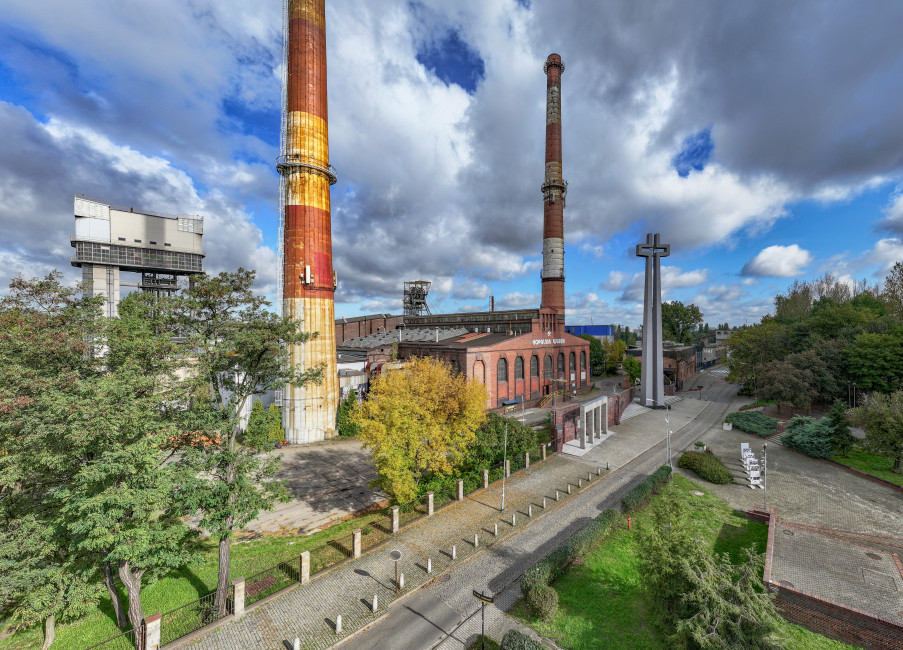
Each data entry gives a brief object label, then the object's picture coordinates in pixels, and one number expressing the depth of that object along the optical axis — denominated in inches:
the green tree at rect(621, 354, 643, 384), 2527.1
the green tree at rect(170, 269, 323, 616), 572.4
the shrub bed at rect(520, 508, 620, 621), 579.8
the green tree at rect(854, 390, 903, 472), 1044.5
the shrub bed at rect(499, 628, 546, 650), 482.7
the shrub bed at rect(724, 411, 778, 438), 1524.4
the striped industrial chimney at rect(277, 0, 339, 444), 1414.9
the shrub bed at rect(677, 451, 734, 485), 1097.1
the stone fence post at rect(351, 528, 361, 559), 721.5
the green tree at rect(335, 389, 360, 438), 1544.0
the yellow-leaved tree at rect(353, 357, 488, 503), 828.6
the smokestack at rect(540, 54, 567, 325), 2380.7
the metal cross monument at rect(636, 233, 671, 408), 1878.7
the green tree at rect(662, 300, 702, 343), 3511.3
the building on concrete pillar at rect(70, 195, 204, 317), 2337.6
